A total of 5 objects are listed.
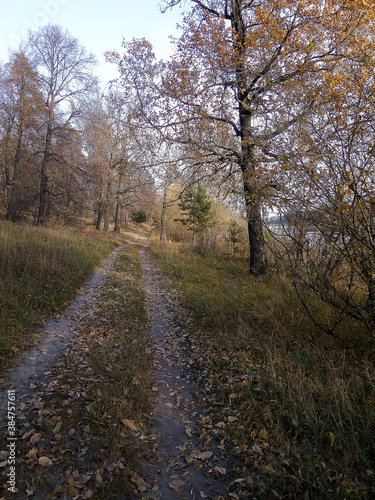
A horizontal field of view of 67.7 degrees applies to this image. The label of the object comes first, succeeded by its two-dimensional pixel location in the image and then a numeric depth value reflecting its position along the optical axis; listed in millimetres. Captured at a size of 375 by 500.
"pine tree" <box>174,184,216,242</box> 27242
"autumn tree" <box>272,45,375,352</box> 4086
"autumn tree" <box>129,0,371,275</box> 8375
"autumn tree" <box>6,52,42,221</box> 17219
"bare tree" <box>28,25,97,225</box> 17312
